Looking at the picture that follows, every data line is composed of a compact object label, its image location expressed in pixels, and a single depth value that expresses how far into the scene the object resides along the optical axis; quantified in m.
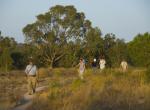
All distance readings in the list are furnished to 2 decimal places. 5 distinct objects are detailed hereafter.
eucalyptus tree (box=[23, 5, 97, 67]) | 67.62
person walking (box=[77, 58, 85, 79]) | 27.33
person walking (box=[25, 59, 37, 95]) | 21.25
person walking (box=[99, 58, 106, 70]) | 31.12
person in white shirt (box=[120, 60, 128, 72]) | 32.08
